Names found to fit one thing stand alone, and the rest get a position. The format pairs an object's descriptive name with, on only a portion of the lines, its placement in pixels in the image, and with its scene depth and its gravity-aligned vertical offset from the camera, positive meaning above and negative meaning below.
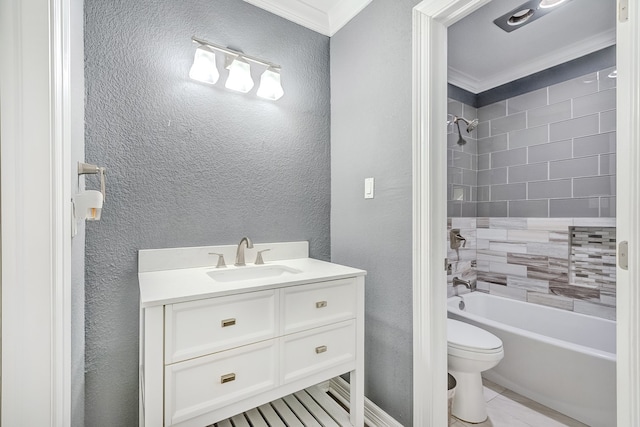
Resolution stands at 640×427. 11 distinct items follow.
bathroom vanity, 0.99 -0.48
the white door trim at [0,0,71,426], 0.60 +0.00
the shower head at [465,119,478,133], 2.55 +0.77
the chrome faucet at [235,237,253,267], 1.58 -0.22
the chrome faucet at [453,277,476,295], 2.54 -0.62
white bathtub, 1.54 -0.90
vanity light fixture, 1.49 +0.76
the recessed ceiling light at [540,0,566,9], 1.71 +1.23
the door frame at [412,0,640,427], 1.31 +0.04
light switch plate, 1.61 +0.13
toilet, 1.59 -0.86
